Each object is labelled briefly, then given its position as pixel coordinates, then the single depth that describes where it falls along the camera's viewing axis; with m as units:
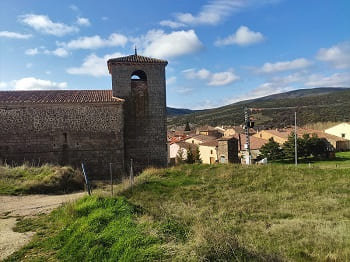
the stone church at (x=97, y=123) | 16.98
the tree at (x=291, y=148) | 42.22
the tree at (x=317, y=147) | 43.31
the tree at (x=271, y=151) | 41.88
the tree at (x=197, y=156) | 37.00
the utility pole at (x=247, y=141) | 22.27
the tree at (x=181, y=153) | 39.46
